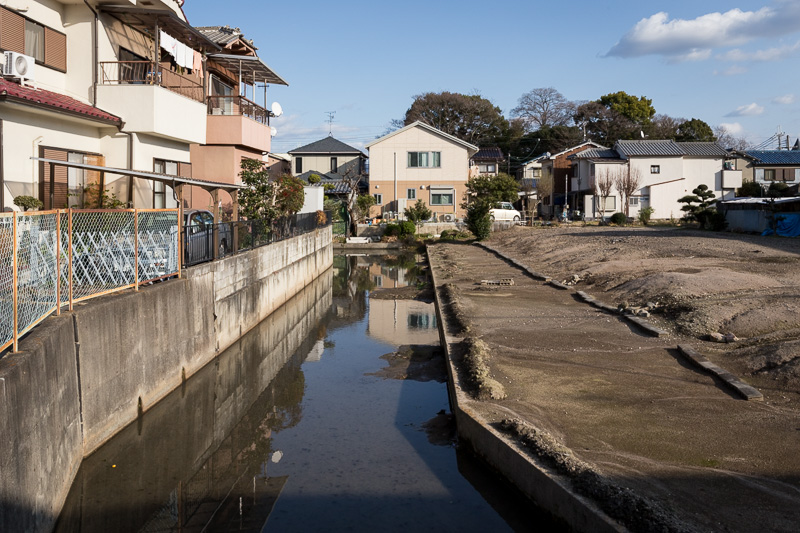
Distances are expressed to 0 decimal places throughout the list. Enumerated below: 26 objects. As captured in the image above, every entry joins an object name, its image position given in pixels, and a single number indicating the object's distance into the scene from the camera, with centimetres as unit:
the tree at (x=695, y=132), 7425
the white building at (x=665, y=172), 5650
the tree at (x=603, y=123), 7625
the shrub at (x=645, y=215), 5003
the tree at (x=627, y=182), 5453
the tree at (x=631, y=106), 7619
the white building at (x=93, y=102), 1444
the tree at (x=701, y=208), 4041
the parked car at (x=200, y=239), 1401
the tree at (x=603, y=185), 5631
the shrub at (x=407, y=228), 4516
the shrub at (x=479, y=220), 4188
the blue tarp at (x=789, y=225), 3303
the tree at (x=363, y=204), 4812
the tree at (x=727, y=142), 8888
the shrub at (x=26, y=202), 1357
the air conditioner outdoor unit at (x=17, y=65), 1379
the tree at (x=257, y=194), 2412
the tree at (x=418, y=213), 4750
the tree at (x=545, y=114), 8202
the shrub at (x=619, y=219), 4862
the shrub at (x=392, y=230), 4559
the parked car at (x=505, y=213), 5269
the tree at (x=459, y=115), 7525
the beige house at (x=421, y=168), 5278
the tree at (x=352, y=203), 4630
